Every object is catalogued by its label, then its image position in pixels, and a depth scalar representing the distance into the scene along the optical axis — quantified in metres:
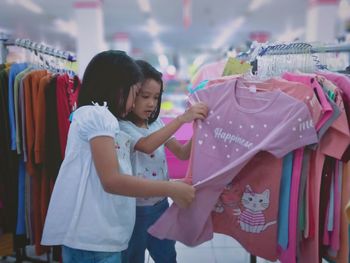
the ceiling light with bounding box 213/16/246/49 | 12.95
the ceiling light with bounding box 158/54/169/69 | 11.98
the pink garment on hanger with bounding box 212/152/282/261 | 1.32
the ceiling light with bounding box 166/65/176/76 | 9.88
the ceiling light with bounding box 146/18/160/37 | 12.80
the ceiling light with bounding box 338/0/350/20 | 7.69
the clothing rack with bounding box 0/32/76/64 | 2.04
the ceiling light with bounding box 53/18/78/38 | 12.94
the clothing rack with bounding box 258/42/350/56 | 1.68
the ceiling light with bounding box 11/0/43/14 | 9.06
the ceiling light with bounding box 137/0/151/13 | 9.30
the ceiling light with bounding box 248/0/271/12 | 9.35
